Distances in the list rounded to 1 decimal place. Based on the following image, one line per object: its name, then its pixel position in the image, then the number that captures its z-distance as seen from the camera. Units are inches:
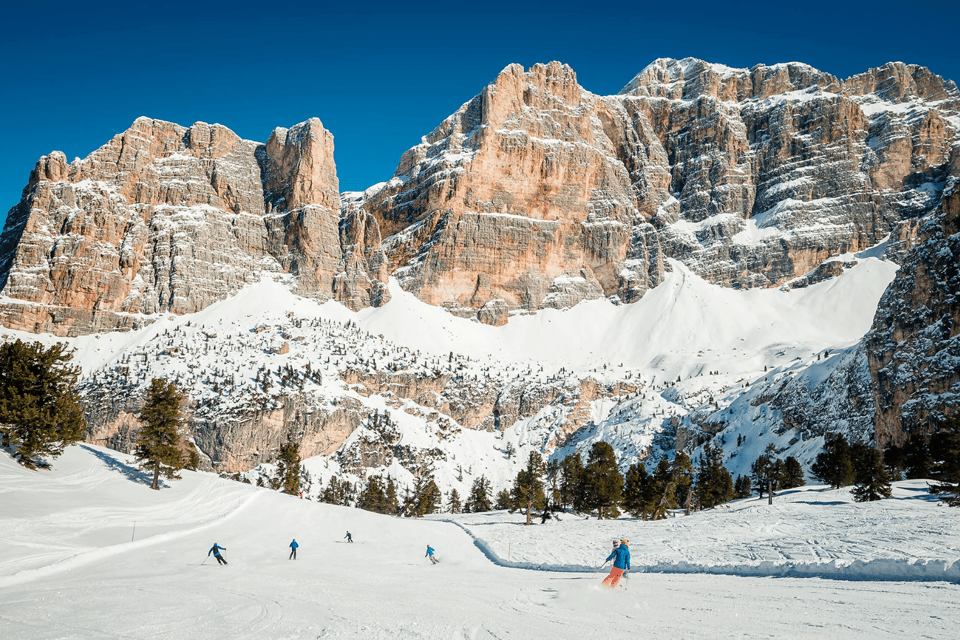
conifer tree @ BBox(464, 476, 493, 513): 3804.1
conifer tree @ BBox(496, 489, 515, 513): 3532.5
